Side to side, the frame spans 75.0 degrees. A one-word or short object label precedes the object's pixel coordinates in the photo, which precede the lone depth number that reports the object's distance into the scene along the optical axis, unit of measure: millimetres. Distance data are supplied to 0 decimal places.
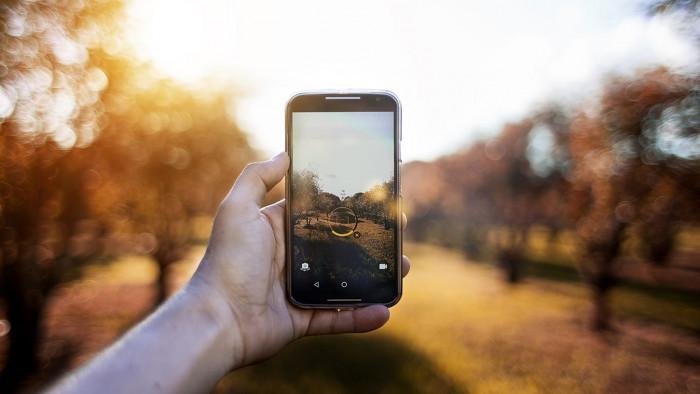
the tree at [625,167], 8477
